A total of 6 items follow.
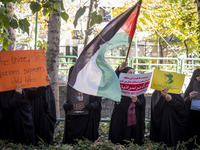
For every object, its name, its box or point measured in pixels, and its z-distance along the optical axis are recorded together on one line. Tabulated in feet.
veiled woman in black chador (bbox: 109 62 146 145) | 18.26
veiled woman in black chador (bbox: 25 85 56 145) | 18.51
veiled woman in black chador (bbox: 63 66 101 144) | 18.49
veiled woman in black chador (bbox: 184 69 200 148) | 16.99
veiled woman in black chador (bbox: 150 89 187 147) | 18.16
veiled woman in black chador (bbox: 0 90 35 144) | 17.20
